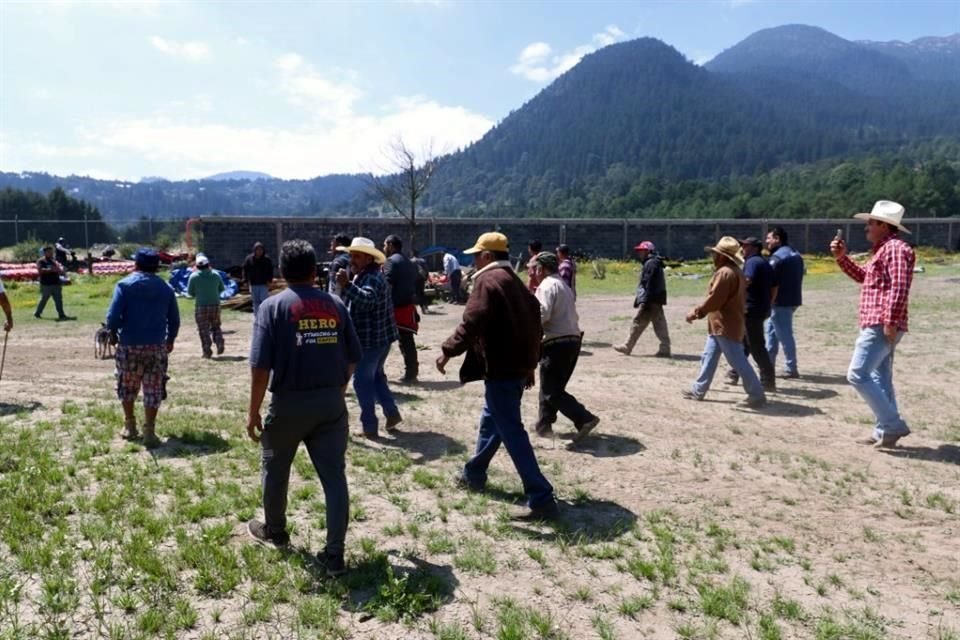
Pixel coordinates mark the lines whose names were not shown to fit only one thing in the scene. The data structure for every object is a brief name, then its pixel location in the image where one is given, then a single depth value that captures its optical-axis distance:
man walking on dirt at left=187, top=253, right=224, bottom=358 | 11.48
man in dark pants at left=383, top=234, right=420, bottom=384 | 8.44
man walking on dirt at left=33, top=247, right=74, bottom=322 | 16.02
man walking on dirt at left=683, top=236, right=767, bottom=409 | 7.56
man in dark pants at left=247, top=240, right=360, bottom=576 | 3.86
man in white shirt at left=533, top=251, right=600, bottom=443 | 6.30
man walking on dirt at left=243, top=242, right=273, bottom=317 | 12.36
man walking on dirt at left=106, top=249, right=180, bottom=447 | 6.27
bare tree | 30.19
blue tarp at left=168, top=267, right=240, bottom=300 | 20.77
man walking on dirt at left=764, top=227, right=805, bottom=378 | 9.07
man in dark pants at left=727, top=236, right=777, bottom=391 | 8.42
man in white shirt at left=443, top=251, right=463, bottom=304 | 20.44
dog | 10.99
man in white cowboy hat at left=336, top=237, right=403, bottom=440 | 6.61
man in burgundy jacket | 4.75
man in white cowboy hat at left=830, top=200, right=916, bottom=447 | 5.97
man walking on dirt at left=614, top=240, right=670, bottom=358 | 10.86
